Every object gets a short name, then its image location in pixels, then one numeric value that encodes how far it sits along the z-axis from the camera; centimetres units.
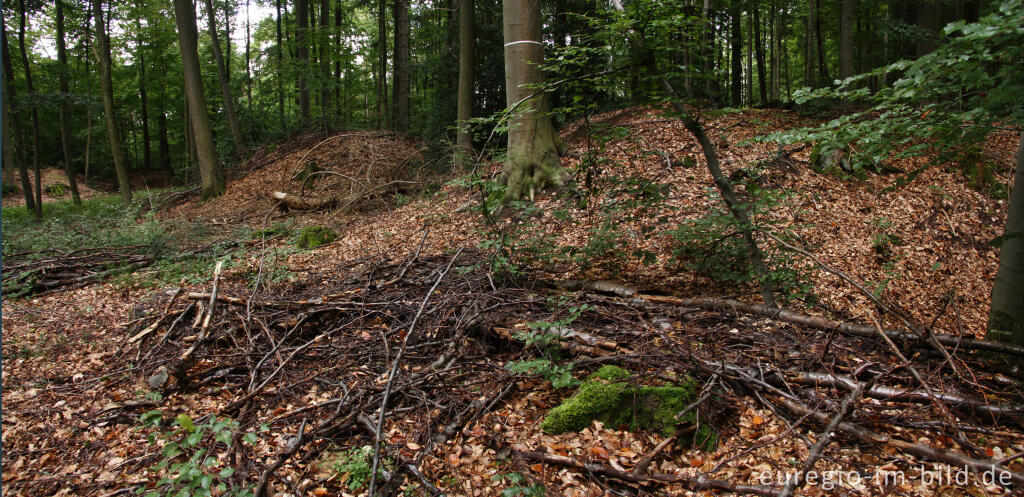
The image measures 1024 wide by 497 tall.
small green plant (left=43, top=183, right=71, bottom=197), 2125
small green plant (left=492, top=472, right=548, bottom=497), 263
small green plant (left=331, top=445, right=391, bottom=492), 308
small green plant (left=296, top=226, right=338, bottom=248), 871
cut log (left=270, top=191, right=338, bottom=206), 1154
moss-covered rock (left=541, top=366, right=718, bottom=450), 332
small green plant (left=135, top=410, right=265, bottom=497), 251
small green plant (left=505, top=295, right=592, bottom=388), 351
